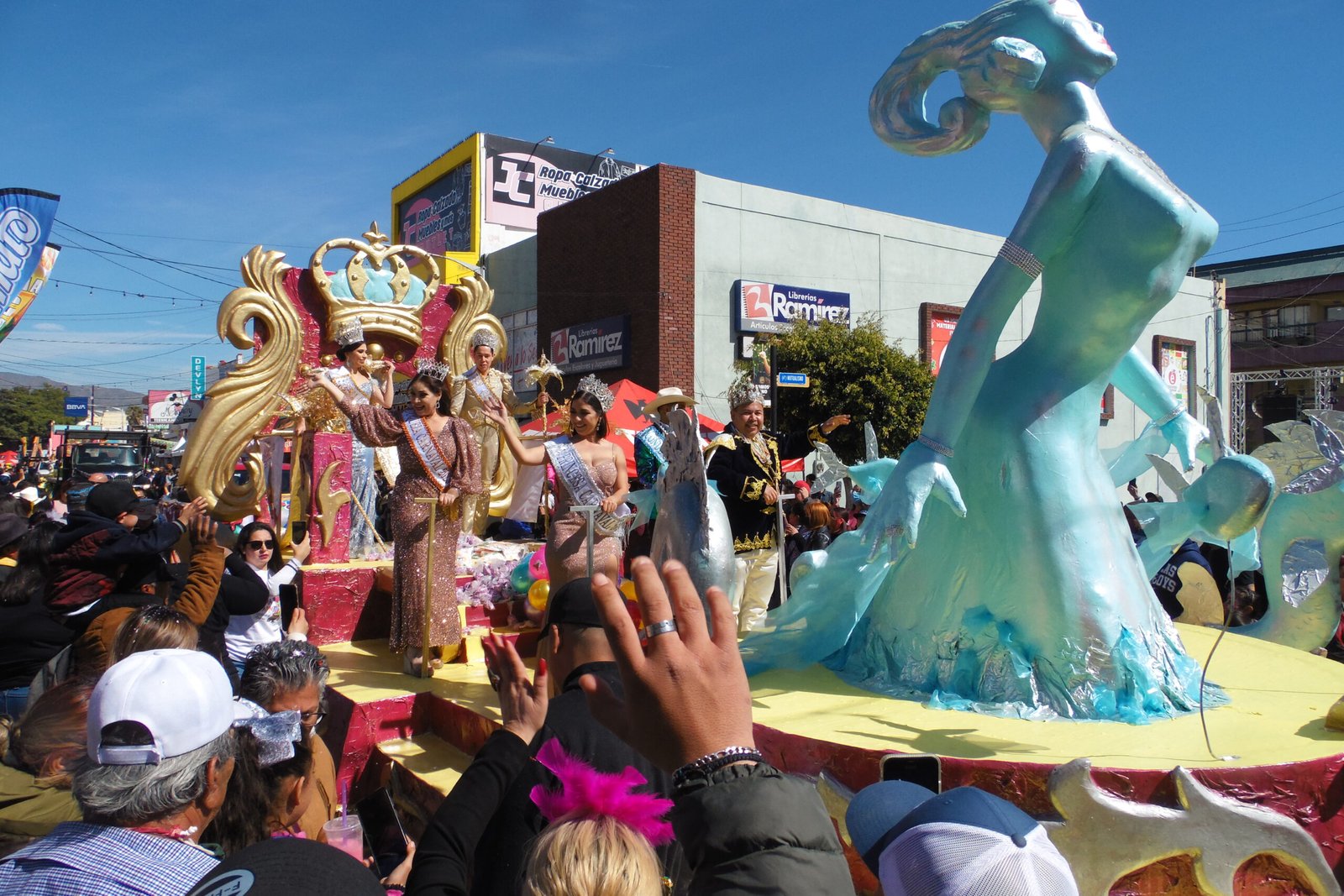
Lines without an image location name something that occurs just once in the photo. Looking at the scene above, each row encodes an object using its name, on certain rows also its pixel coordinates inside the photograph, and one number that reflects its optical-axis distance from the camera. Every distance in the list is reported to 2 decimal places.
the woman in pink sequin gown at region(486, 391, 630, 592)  4.76
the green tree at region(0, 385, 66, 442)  51.28
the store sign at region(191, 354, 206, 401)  35.09
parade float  2.59
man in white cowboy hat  5.52
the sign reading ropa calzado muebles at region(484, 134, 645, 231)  26.61
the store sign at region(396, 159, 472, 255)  27.03
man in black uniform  5.43
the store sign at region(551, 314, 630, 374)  18.92
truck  19.73
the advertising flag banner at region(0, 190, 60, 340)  7.77
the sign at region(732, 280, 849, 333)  18.64
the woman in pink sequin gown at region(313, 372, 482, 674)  4.88
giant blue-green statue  3.34
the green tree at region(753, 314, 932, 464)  16.89
